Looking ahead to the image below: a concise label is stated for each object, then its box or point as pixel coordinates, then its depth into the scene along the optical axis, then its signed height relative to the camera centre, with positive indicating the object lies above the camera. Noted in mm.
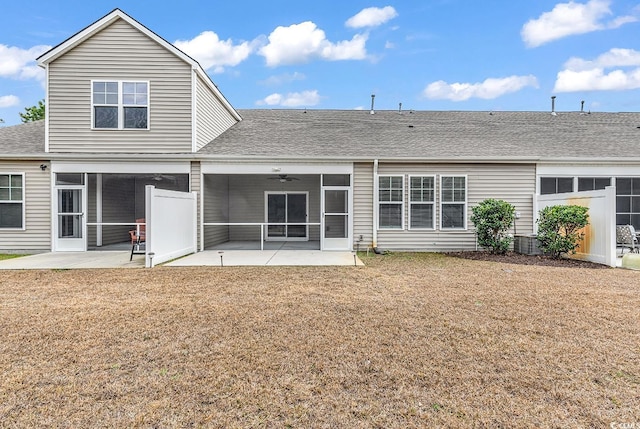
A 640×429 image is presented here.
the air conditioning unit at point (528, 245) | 9953 -951
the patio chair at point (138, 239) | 9633 -866
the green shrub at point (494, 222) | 9836 -294
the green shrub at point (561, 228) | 8758 -405
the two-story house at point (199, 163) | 10586 +1453
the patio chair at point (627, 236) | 9469 -643
